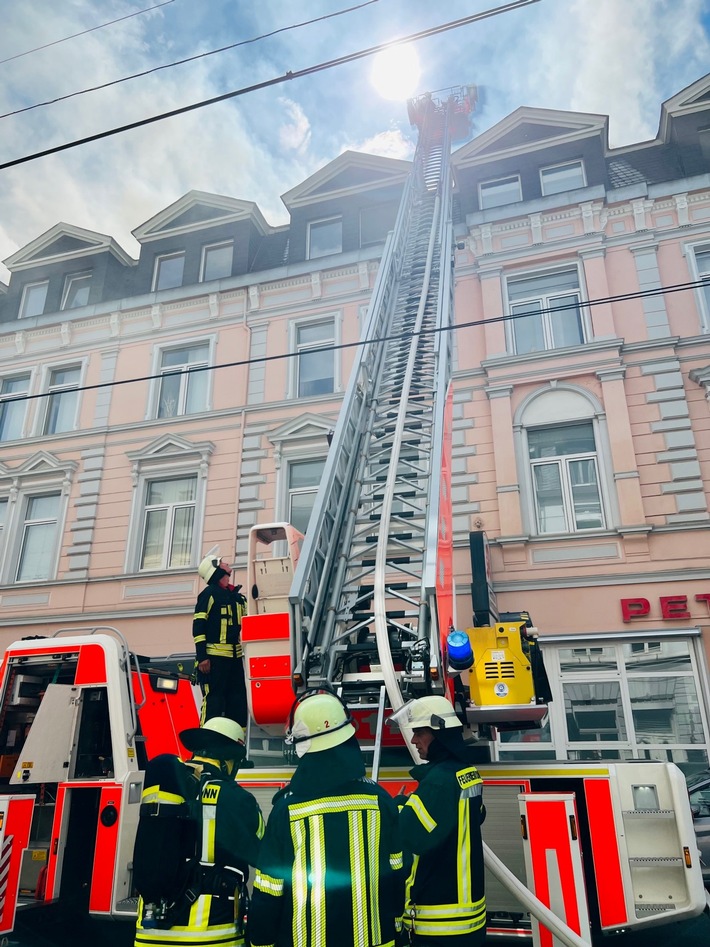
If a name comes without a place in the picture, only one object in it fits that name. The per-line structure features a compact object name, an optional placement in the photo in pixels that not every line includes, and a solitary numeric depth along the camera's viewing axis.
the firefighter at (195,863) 2.98
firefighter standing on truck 5.34
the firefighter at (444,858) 3.02
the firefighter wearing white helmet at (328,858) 2.44
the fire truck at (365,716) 3.79
